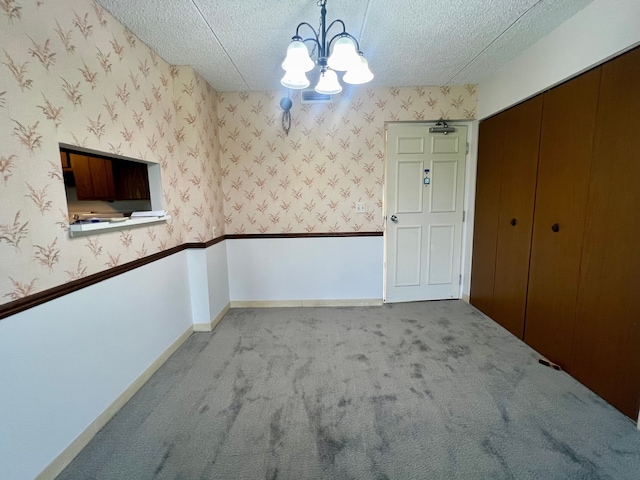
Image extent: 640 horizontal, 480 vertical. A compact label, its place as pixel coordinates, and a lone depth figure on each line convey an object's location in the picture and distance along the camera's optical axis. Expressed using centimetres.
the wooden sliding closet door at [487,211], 275
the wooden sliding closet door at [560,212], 185
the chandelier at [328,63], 148
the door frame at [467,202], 312
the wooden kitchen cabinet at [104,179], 257
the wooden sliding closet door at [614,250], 155
